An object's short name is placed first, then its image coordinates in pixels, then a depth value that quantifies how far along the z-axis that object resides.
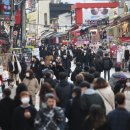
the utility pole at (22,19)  51.65
